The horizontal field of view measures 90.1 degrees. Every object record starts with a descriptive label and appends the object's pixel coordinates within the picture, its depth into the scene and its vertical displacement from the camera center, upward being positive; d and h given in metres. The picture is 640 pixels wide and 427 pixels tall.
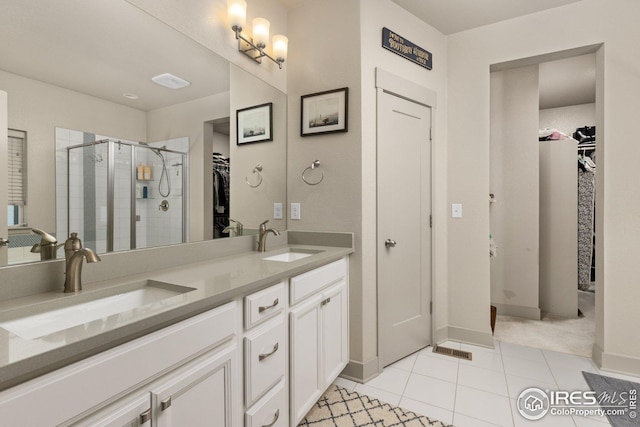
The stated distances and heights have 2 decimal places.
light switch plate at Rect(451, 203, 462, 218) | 2.82 +0.00
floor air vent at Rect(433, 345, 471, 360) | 2.52 -1.15
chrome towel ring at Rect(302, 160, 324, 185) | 2.34 +0.31
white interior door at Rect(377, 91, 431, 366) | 2.34 -0.13
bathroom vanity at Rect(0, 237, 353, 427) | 0.70 -0.40
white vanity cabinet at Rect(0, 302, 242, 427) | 0.67 -0.44
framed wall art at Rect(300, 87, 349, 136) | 2.24 +0.71
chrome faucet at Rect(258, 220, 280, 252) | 2.13 -0.17
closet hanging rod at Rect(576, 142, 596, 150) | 4.52 +0.92
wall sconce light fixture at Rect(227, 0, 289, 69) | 1.86 +1.12
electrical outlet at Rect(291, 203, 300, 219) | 2.45 +0.00
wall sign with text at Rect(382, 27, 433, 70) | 2.36 +1.27
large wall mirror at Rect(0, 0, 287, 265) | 1.11 +0.35
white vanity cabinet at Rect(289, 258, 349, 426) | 1.57 -0.68
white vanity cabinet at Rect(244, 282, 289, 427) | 1.25 -0.62
